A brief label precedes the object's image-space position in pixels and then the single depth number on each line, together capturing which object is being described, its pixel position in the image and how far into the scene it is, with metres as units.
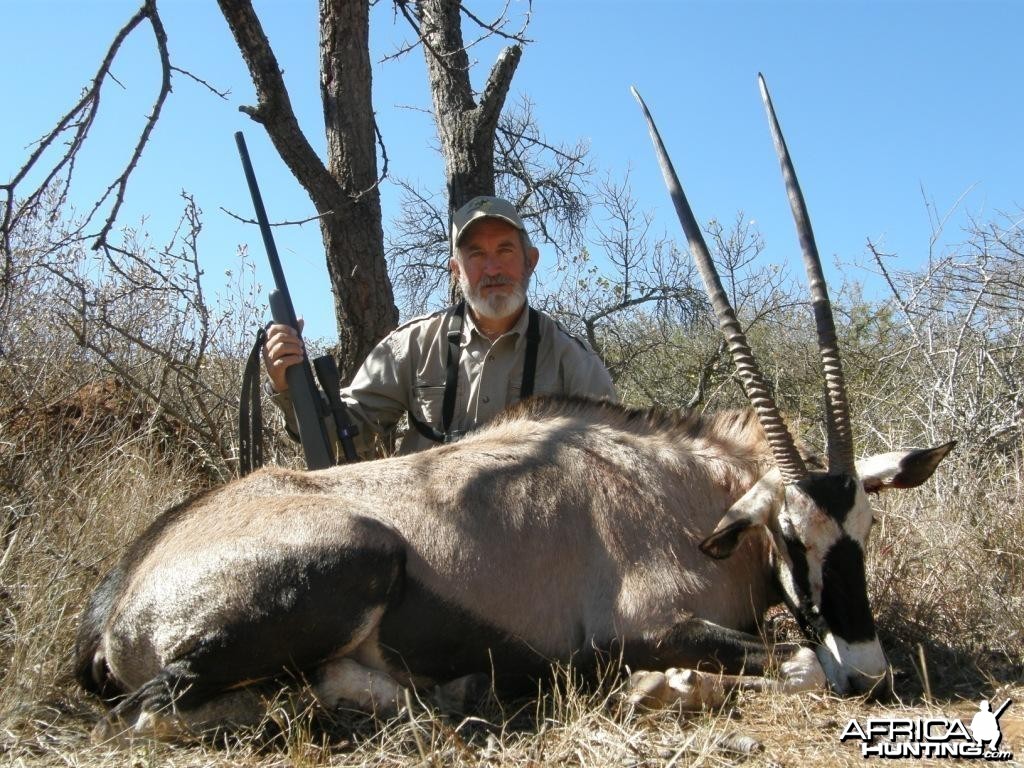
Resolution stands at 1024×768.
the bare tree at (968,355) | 6.16
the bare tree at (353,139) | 5.73
